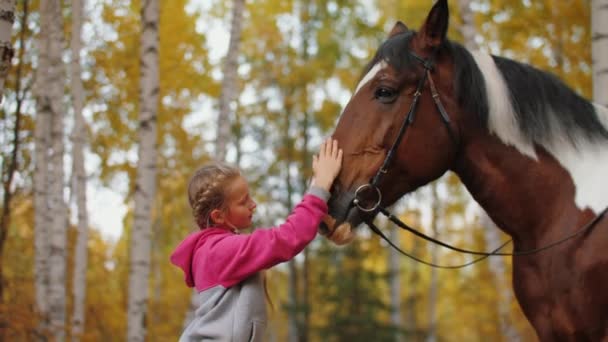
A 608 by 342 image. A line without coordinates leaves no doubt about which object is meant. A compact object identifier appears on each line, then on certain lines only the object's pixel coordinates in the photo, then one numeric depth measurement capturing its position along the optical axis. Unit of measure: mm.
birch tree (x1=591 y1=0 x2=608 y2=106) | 4441
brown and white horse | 2730
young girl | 2393
